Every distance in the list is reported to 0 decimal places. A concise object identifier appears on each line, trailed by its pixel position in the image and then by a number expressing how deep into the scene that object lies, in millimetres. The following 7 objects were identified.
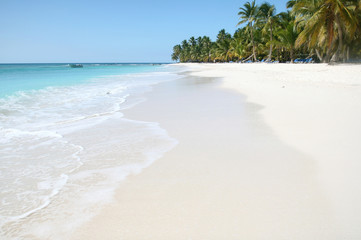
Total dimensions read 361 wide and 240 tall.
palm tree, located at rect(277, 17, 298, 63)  31578
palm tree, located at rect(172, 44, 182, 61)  121025
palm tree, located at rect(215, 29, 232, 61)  62875
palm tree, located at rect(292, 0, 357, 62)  18541
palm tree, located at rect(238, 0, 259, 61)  41875
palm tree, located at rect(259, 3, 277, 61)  37000
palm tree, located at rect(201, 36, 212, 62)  85981
